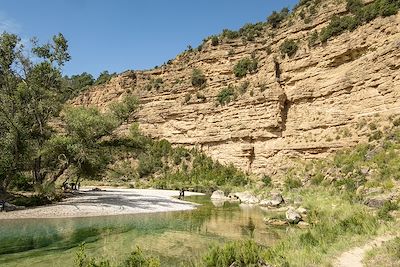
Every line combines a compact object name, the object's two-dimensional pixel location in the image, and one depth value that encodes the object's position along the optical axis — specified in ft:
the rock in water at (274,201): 83.30
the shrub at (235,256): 28.43
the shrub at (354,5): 138.10
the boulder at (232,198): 104.60
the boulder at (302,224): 54.40
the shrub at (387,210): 40.81
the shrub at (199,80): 197.57
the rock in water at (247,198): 94.84
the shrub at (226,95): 170.40
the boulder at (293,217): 59.00
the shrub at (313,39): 144.05
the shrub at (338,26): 130.41
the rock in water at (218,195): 113.05
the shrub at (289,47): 153.38
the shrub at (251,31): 201.77
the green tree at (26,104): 71.31
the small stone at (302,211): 64.23
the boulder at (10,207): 66.43
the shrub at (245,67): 175.63
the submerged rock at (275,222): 58.44
